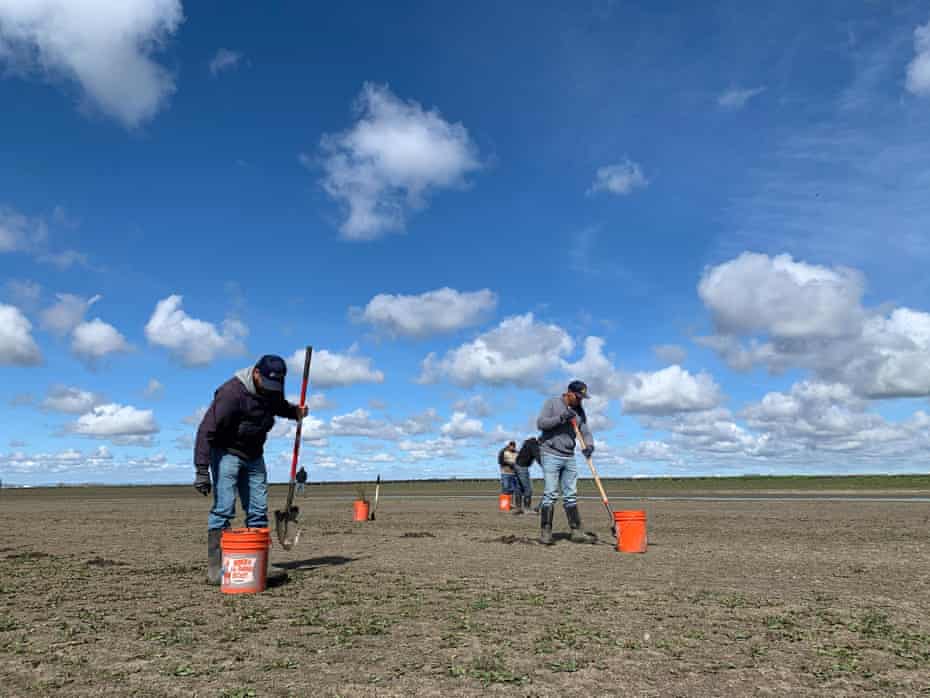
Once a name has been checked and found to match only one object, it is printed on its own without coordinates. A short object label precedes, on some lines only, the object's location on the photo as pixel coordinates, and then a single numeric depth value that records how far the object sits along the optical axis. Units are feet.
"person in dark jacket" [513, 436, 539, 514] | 69.31
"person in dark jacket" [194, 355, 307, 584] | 24.64
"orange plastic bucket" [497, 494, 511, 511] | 71.31
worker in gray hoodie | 37.14
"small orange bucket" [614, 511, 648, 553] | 33.42
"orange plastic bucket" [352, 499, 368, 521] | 57.57
